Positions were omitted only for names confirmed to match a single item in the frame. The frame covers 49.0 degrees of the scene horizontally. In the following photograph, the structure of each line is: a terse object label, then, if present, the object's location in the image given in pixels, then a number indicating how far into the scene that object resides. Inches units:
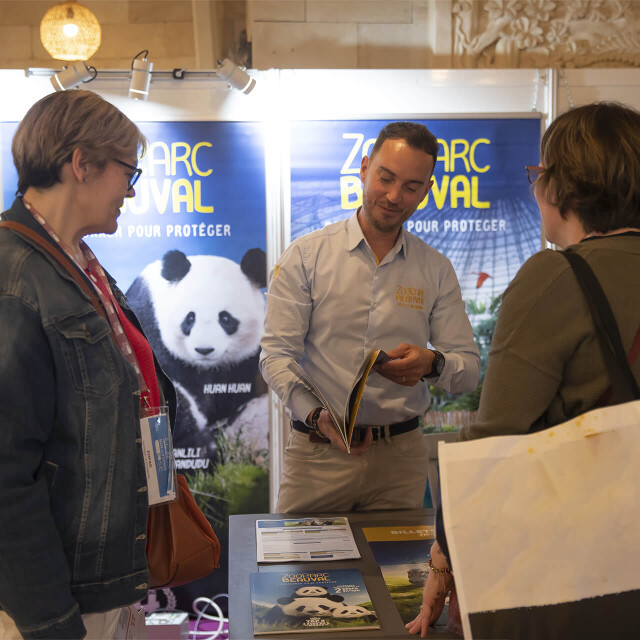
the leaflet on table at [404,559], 60.4
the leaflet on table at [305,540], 68.7
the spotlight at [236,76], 136.3
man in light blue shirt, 91.7
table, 55.1
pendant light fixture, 144.9
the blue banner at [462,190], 145.8
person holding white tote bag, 45.9
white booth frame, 144.0
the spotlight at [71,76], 134.2
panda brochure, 55.8
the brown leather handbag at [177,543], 61.7
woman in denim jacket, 49.6
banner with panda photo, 144.2
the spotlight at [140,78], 135.0
